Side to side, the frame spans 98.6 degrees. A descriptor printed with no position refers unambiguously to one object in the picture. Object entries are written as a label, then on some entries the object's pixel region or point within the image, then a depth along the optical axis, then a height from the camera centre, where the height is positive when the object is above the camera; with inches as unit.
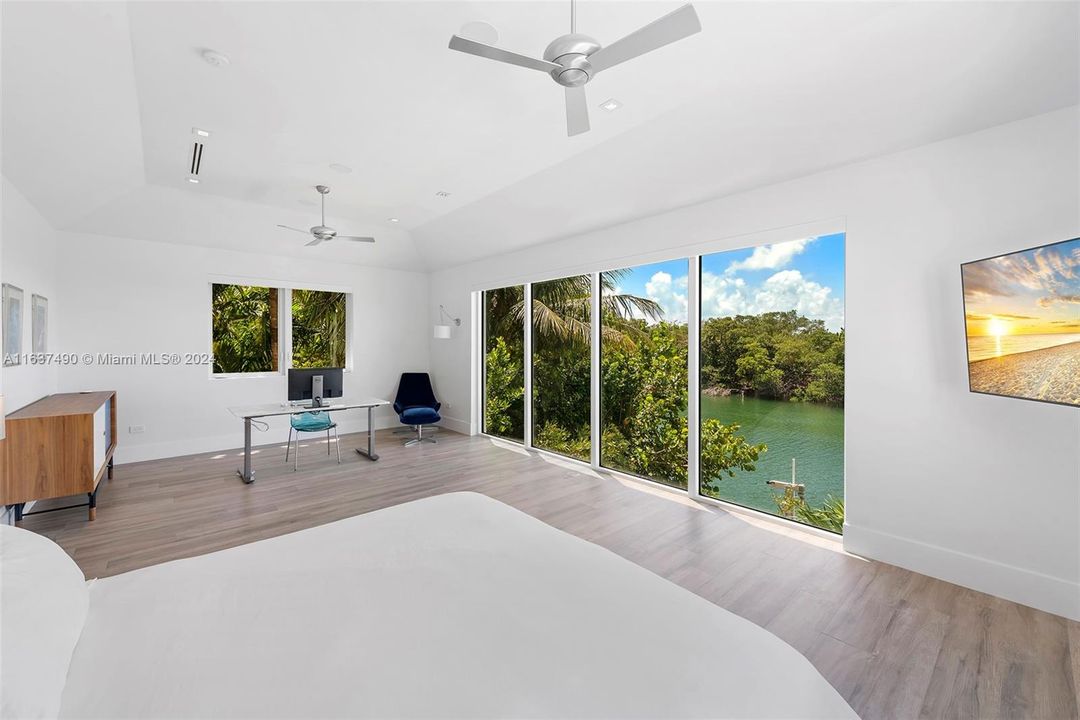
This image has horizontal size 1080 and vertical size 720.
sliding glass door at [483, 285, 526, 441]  245.4 +1.3
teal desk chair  203.3 -26.4
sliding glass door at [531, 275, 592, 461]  207.8 -0.7
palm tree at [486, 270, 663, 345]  189.0 +24.3
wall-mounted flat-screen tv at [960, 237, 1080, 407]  82.6 +7.9
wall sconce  269.3 +19.4
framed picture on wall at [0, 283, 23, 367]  129.7 +11.8
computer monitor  195.0 -8.1
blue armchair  248.8 -23.0
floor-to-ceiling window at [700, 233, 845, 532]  134.6 -4.5
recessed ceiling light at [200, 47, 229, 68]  96.0 +64.4
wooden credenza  126.9 -25.8
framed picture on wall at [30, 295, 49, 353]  158.4 +14.4
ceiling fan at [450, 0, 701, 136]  66.4 +48.5
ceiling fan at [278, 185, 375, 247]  179.8 +52.3
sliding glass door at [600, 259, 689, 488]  172.6 -2.8
